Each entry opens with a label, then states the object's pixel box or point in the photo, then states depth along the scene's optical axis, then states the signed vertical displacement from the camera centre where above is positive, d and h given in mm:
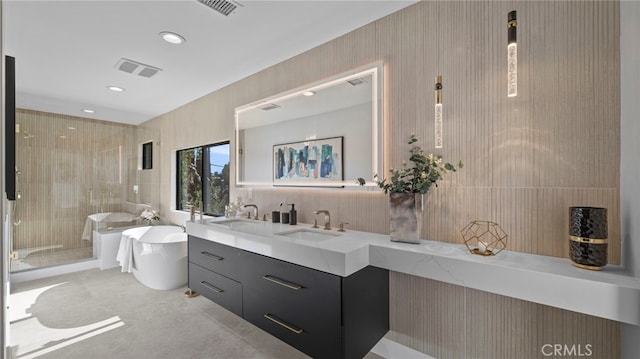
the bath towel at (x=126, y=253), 3408 -979
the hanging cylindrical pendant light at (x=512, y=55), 1307 +607
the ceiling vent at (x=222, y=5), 1863 +1233
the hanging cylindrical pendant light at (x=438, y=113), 1678 +405
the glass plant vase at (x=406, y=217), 1703 -253
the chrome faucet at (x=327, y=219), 2246 -345
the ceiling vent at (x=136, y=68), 2757 +1194
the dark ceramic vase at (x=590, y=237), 1188 -267
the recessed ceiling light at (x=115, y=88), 3449 +1178
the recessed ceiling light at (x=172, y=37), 2236 +1212
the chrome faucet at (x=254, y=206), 2915 -306
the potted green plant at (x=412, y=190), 1672 -80
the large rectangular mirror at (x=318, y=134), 2096 +407
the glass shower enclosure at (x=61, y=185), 3834 -108
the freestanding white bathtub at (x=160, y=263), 3145 -1019
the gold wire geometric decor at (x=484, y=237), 1520 -356
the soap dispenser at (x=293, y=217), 2484 -362
